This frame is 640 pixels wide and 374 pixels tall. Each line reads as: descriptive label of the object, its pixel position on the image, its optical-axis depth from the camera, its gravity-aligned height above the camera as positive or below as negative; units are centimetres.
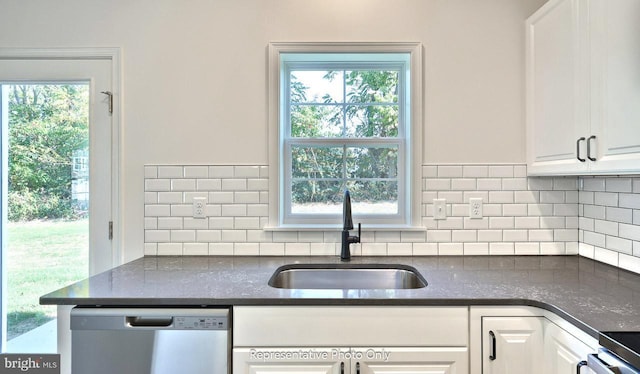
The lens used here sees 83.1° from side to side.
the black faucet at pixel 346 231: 188 -23
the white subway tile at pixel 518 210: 202 -13
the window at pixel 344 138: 212 +28
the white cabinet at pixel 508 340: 132 -57
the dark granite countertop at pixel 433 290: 124 -40
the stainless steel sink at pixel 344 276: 186 -46
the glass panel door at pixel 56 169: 202 +10
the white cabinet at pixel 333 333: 132 -54
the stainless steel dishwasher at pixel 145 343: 129 -56
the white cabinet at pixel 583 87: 131 +42
